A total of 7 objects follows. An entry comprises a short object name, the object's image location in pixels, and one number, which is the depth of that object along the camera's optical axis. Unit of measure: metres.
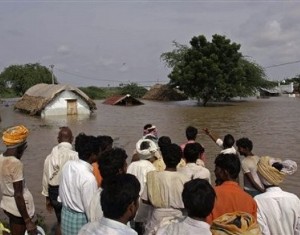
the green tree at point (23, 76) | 49.38
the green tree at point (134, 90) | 54.56
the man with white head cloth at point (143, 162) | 4.31
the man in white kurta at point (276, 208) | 3.27
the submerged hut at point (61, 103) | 26.69
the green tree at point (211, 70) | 32.22
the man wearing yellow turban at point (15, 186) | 3.72
